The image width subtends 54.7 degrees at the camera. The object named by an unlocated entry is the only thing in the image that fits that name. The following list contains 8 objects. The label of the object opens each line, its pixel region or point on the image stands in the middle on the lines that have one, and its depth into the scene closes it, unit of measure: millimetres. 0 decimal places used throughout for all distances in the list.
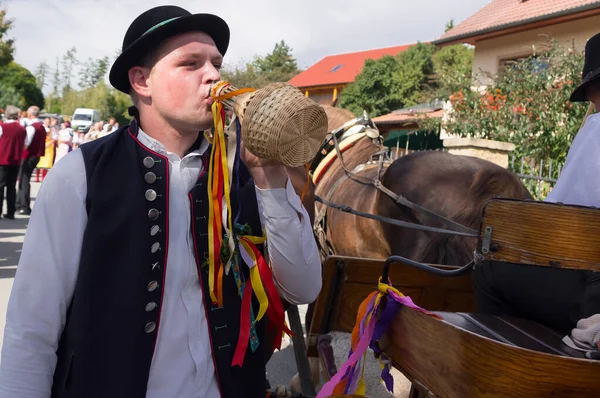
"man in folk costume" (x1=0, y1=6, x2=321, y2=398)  1438
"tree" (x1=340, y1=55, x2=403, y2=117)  32281
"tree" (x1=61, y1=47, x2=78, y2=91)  80312
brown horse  3322
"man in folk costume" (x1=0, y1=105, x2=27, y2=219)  9438
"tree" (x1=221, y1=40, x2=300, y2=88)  58312
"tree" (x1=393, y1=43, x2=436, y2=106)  32000
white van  38812
